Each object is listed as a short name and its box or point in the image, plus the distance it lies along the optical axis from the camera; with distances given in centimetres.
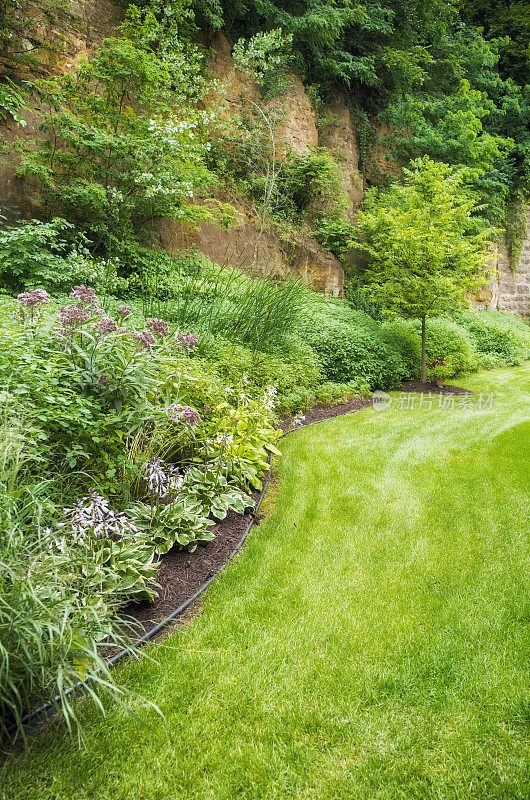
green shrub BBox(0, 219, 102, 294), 541
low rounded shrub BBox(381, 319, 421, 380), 852
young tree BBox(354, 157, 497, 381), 777
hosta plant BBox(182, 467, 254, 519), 295
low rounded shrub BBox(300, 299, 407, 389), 700
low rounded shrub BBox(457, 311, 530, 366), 1122
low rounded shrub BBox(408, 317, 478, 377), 923
